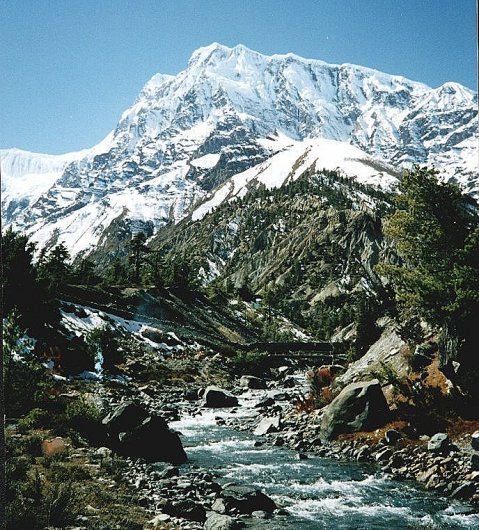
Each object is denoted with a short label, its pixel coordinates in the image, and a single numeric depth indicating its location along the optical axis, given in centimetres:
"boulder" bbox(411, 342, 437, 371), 3072
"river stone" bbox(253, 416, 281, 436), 3303
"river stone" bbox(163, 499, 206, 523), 1566
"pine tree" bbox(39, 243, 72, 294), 6562
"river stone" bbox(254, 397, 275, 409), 4460
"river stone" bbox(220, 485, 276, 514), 1691
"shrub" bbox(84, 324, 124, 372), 5747
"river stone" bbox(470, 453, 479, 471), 2000
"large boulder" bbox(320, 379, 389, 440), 2780
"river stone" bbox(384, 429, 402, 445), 2528
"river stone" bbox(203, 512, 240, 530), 1471
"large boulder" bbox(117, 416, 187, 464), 2427
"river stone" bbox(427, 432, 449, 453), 2255
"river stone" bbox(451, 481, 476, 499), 1844
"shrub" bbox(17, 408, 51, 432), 2429
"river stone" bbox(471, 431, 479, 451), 2146
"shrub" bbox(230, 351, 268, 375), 7589
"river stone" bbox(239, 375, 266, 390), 6228
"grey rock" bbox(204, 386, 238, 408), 4594
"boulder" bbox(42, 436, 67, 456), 2066
